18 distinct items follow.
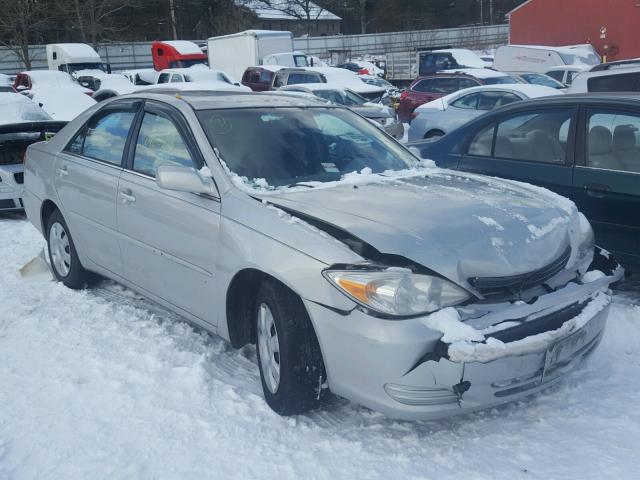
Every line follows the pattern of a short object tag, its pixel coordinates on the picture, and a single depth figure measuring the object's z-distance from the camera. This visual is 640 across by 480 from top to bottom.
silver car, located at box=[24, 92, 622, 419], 2.94
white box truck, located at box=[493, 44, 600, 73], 23.41
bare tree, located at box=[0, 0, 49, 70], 36.47
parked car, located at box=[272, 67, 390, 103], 21.31
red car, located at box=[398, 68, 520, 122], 17.55
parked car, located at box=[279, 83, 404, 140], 14.19
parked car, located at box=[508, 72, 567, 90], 17.67
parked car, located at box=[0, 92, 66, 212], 8.03
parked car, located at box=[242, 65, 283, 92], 23.27
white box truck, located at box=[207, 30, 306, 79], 30.66
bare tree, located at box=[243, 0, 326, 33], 66.26
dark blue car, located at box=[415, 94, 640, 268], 4.75
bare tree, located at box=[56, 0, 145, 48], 42.62
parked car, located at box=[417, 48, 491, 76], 29.80
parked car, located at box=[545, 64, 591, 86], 20.59
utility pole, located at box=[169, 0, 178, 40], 55.15
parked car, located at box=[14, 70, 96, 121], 12.80
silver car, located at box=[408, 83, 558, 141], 12.43
